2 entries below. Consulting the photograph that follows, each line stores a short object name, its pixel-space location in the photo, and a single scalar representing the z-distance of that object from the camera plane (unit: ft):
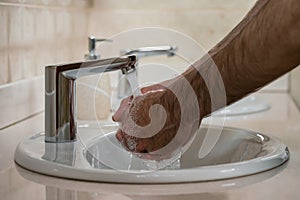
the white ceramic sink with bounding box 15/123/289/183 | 3.81
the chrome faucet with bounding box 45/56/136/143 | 4.45
